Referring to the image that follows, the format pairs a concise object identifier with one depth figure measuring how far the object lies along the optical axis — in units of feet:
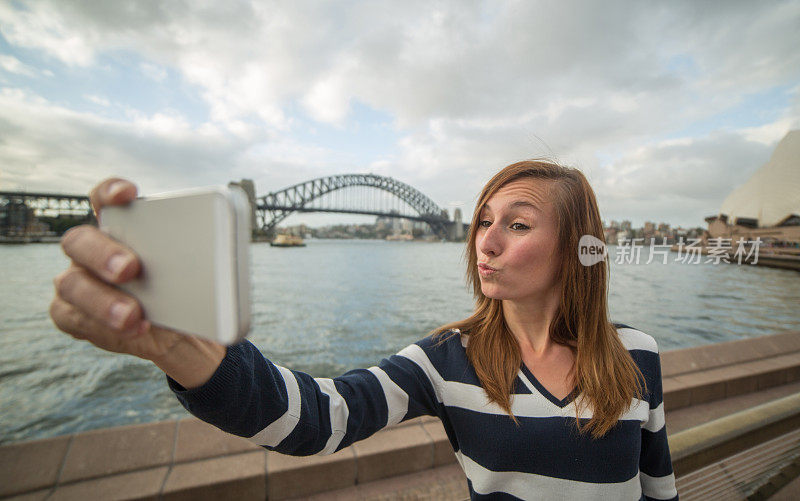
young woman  2.77
